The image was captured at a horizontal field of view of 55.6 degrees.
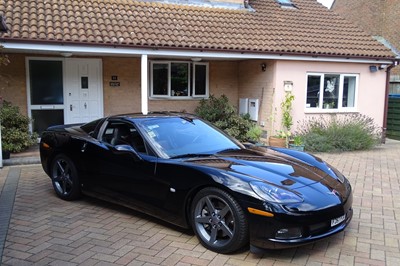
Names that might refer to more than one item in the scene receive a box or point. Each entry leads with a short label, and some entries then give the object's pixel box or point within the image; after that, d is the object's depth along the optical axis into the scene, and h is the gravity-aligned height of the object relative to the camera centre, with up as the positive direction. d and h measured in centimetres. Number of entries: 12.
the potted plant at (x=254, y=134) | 1052 -101
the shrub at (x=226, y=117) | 1077 -58
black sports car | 357 -92
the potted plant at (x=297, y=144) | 983 -120
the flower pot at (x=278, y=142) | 1005 -116
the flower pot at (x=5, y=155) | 815 -131
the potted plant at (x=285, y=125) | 1008 -75
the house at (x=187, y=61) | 948 +105
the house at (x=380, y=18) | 2197 +500
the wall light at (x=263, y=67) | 1131 +92
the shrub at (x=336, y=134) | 1019 -99
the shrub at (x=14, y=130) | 873 -86
